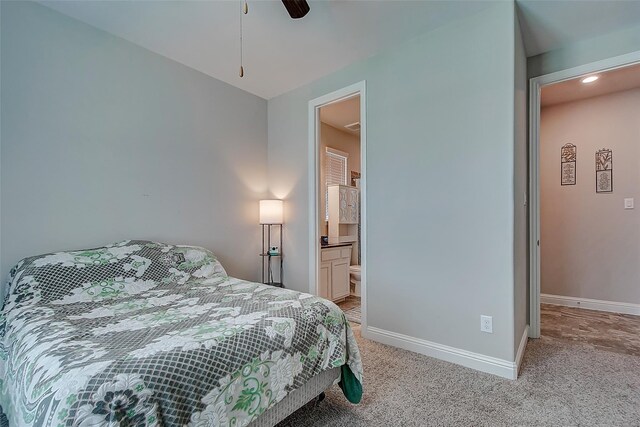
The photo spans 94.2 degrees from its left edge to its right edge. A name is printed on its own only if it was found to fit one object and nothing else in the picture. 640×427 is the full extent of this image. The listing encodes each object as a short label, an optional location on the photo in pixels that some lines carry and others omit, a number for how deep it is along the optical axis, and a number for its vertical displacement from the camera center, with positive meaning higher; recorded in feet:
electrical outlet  6.75 -2.64
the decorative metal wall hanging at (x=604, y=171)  11.25 +1.42
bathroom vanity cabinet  11.83 -2.59
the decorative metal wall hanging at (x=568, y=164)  12.00 +1.77
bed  2.93 -1.73
